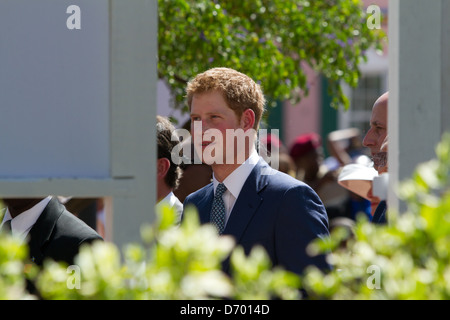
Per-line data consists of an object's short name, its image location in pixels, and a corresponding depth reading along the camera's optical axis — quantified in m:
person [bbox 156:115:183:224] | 7.80
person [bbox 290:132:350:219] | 16.12
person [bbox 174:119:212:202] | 10.01
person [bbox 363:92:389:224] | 7.42
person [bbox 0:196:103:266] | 5.62
